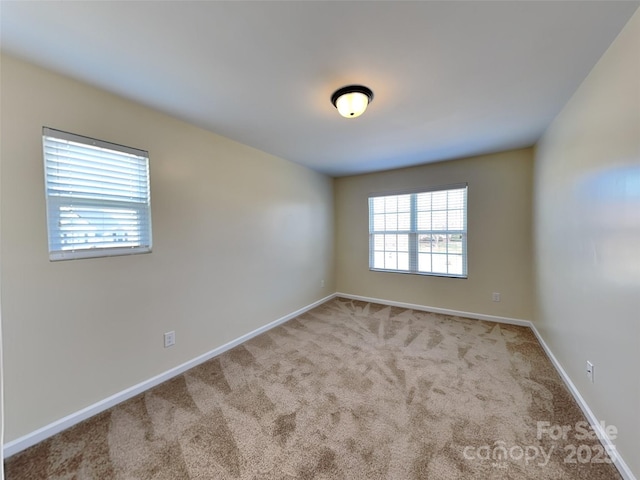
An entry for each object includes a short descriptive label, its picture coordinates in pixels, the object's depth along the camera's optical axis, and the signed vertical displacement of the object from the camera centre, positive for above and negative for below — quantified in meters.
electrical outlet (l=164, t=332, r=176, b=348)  2.47 -0.94
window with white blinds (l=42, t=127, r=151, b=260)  1.88 +0.26
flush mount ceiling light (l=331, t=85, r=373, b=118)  2.02 +0.95
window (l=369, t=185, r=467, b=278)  3.92 -0.04
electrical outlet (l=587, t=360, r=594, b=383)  1.91 -0.98
